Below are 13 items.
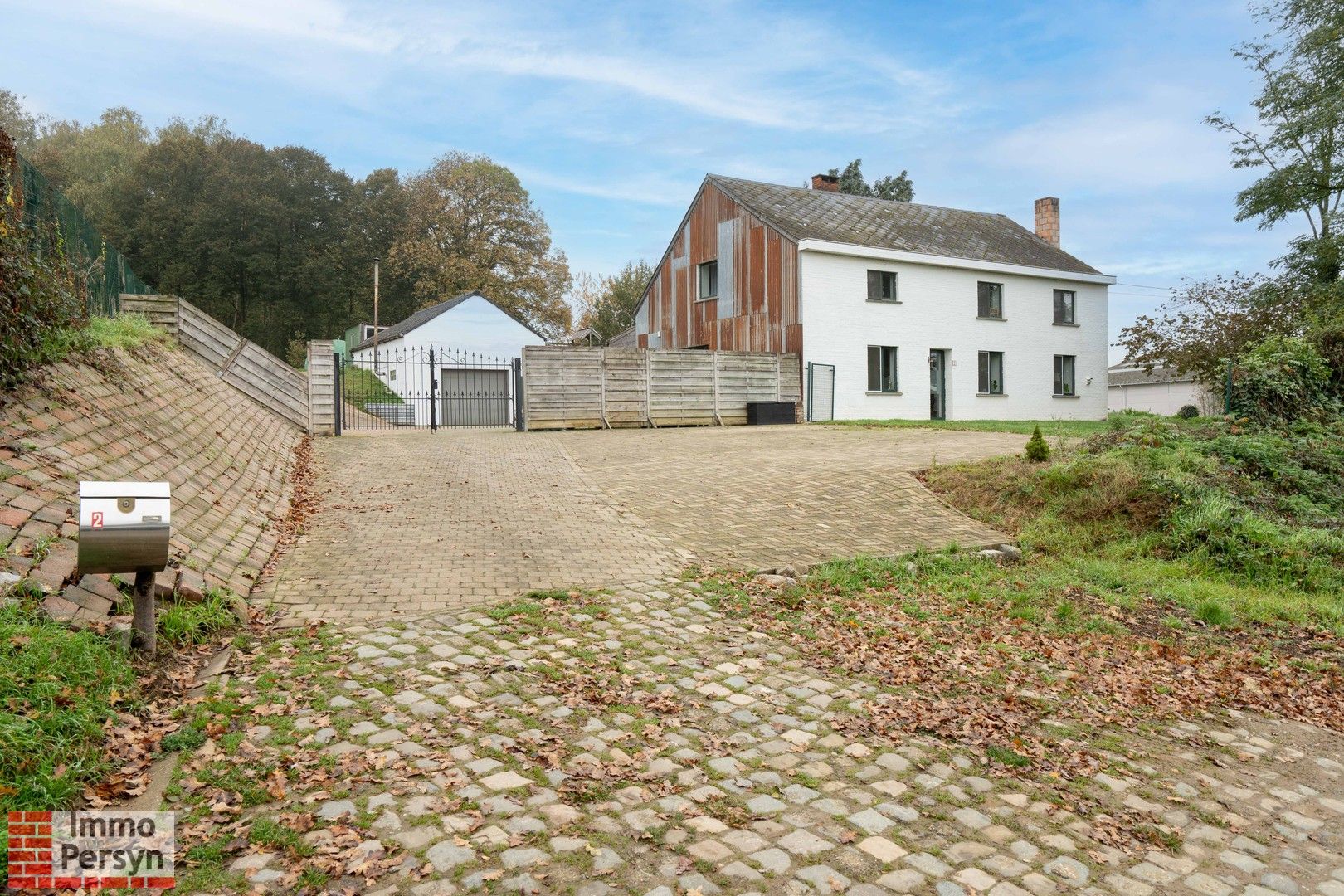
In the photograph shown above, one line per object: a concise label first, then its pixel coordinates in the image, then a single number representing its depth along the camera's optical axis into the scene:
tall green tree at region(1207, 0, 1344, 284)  24.12
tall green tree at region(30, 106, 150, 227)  48.34
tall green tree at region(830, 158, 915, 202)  46.47
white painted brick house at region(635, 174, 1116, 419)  23.86
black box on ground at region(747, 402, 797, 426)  22.34
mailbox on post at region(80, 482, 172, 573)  4.25
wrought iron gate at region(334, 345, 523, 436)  22.14
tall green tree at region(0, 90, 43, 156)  48.94
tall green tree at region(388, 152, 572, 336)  49.91
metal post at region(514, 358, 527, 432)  19.83
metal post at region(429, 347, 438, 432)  18.58
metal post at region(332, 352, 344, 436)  17.27
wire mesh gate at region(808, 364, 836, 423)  23.61
